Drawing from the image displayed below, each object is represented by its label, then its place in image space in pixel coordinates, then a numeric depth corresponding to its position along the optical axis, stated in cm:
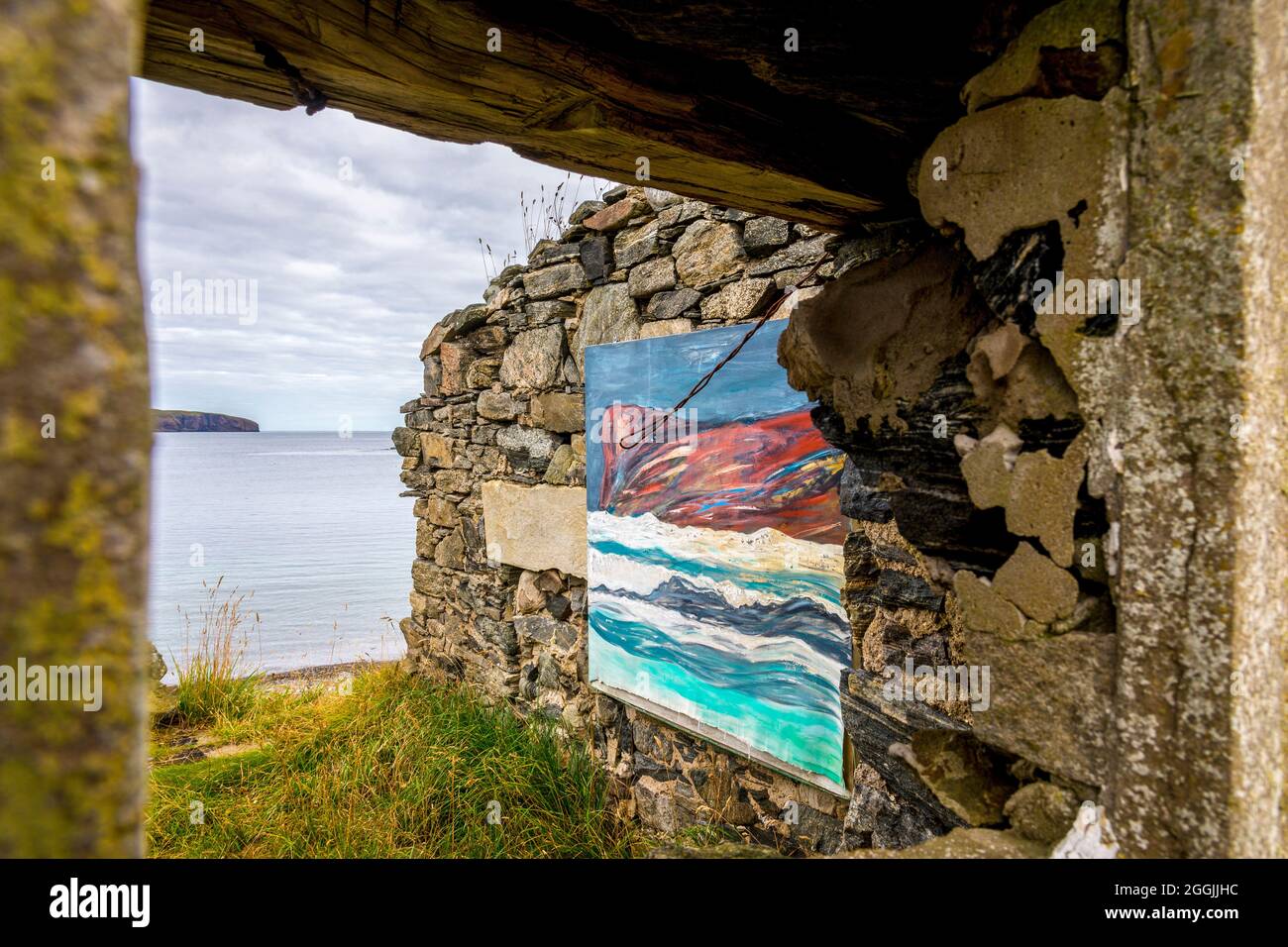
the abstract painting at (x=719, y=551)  252
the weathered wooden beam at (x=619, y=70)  113
